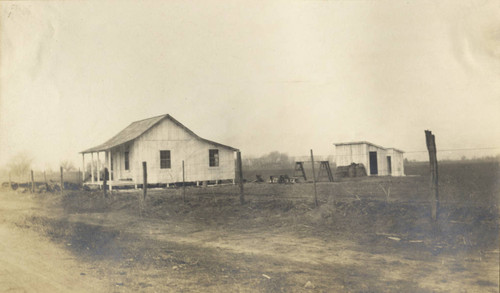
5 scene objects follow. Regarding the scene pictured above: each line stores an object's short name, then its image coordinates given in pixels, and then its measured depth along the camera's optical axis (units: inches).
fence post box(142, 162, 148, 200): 369.1
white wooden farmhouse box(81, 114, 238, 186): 382.0
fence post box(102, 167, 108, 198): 383.2
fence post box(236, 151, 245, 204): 321.6
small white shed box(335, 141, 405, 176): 592.4
